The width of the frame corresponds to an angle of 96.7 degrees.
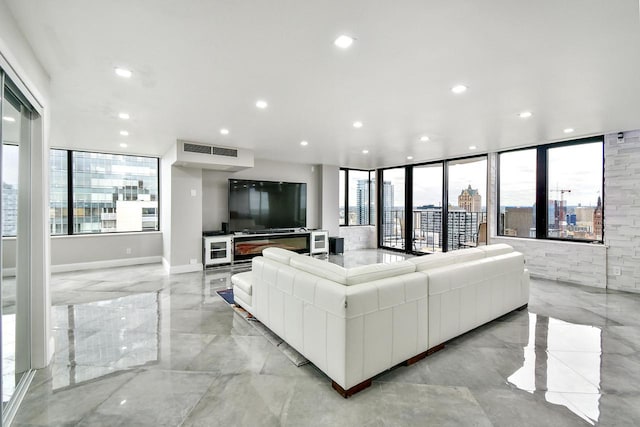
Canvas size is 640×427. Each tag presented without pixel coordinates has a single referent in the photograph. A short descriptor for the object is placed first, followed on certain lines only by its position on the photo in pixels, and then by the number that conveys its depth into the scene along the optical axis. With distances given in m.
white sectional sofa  1.89
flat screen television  6.23
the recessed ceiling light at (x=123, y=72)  2.39
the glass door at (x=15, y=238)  1.80
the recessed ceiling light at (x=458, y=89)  2.71
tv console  5.74
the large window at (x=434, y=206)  6.30
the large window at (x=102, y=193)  5.73
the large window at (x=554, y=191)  4.73
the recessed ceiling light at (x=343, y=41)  1.93
